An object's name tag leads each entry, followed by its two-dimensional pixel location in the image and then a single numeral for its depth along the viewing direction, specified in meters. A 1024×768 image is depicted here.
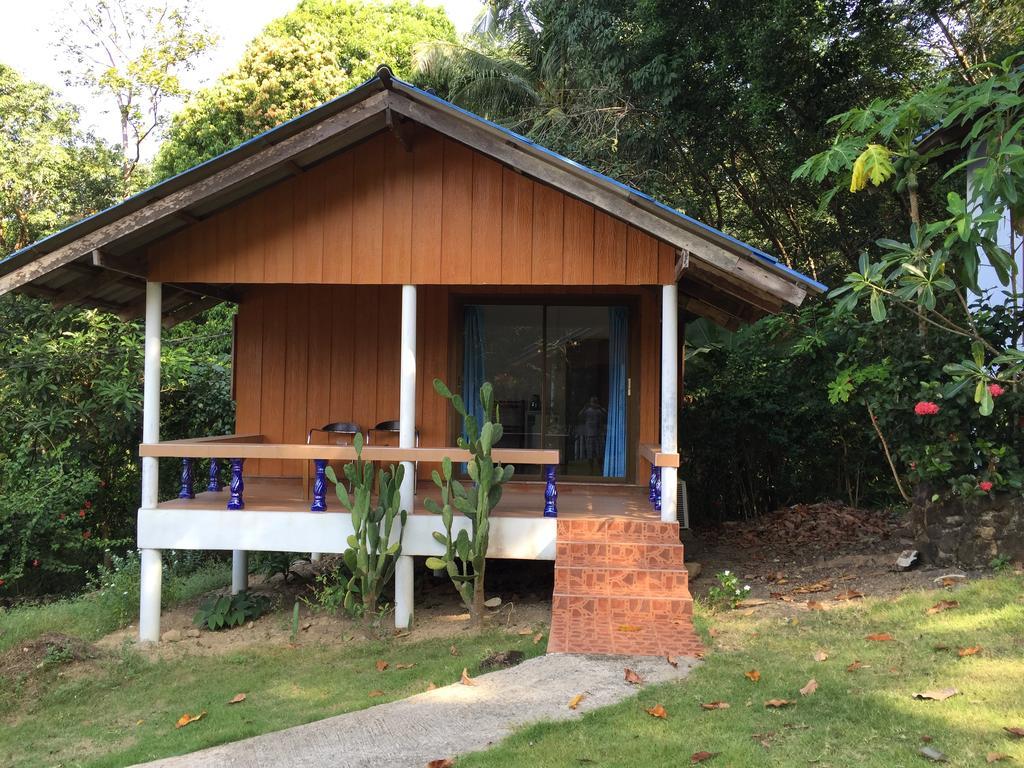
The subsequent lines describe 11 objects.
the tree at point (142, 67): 21.77
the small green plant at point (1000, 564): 7.37
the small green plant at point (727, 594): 7.34
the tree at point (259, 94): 21.94
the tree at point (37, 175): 17.81
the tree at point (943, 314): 6.58
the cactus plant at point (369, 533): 7.26
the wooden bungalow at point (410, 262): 7.04
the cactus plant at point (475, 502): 7.01
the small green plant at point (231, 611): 7.91
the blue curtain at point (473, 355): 10.15
